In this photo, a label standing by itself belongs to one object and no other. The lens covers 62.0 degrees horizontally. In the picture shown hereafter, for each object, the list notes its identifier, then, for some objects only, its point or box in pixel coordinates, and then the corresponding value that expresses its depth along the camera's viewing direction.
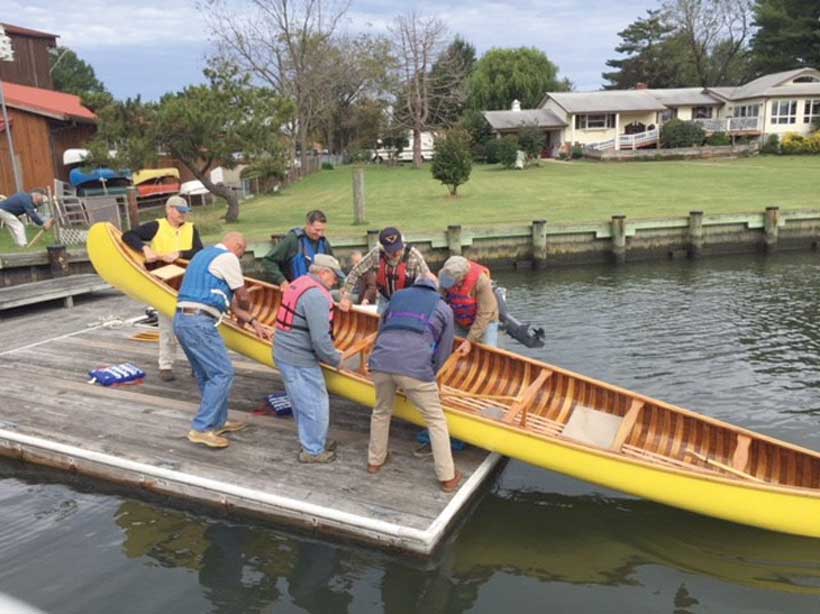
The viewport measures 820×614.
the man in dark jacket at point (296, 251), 7.84
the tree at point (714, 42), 64.12
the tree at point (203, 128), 20.16
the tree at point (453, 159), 25.39
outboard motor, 7.92
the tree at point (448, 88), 52.16
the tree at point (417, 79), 49.91
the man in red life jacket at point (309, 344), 5.96
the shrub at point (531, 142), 43.56
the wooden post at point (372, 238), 17.39
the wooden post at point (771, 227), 19.70
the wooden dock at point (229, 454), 5.73
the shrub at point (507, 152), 40.84
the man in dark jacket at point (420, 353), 5.66
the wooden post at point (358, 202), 20.84
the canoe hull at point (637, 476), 5.55
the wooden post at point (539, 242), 18.50
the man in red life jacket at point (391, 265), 6.81
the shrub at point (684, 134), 44.97
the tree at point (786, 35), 52.31
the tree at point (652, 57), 65.50
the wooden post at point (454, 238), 17.89
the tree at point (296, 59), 43.97
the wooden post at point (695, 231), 19.27
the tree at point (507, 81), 58.56
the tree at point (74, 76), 62.00
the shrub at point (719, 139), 45.69
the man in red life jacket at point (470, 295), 6.67
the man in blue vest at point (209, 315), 6.39
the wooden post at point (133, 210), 17.52
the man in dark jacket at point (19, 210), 15.84
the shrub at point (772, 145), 43.38
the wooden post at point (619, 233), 18.89
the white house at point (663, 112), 47.00
